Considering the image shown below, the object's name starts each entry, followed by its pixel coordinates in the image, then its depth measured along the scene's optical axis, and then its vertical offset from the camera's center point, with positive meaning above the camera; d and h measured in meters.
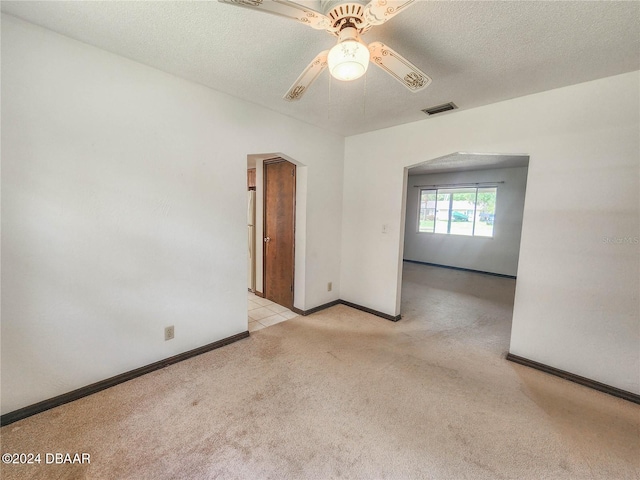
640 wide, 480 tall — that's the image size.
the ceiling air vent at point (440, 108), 2.63 +1.09
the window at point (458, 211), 6.23 +0.18
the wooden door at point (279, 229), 3.59 -0.22
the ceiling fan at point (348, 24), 1.12 +0.86
